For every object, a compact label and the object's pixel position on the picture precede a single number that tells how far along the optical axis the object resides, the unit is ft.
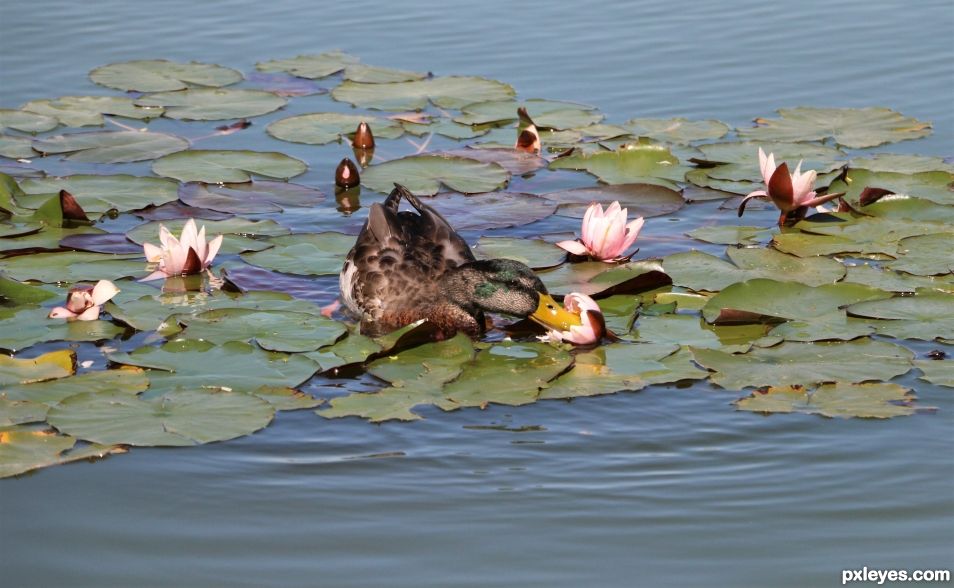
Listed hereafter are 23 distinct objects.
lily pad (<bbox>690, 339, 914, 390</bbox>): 41.68
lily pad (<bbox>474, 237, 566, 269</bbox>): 53.36
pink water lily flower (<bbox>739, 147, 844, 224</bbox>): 55.06
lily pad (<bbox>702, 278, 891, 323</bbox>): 46.85
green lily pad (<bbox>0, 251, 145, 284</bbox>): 50.62
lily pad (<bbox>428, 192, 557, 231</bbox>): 58.18
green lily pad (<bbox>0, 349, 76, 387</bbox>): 41.42
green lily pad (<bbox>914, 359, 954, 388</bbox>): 41.45
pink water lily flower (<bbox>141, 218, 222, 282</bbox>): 49.93
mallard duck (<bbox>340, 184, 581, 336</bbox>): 46.39
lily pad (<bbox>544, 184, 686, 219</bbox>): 59.72
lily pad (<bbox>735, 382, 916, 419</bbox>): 39.65
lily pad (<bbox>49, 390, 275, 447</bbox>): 37.83
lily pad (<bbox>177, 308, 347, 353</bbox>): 44.37
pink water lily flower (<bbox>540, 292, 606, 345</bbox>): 44.60
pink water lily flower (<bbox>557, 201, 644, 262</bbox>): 51.57
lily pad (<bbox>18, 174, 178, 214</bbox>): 58.49
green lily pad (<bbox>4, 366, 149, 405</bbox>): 40.27
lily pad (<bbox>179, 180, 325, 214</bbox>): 59.36
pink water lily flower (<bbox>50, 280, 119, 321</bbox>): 45.52
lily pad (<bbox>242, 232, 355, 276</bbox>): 52.85
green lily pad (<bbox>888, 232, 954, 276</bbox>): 50.14
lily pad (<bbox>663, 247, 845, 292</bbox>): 50.06
